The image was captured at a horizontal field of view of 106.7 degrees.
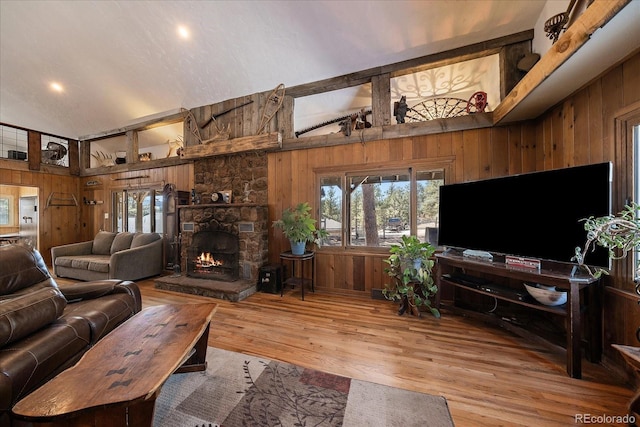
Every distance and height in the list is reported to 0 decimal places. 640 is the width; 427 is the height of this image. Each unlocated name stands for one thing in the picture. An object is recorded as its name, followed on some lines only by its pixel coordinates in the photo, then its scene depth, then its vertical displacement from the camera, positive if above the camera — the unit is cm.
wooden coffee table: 92 -76
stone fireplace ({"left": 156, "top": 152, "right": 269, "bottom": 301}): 392 -26
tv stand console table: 179 -76
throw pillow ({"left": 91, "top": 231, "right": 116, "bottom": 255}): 508 -62
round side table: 345 -85
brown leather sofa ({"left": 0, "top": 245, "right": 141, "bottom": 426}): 116 -70
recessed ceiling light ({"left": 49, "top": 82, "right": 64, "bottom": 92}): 447 +244
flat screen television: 185 -1
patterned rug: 142 -124
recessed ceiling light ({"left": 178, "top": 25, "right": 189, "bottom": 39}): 317 +246
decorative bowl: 196 -71
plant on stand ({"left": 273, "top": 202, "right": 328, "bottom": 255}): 344 -21
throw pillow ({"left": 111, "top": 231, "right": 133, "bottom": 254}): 490 -58
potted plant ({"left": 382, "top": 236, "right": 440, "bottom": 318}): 278 -72
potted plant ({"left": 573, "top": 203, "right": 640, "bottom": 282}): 132 -13
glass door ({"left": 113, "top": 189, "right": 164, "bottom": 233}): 533 +9
